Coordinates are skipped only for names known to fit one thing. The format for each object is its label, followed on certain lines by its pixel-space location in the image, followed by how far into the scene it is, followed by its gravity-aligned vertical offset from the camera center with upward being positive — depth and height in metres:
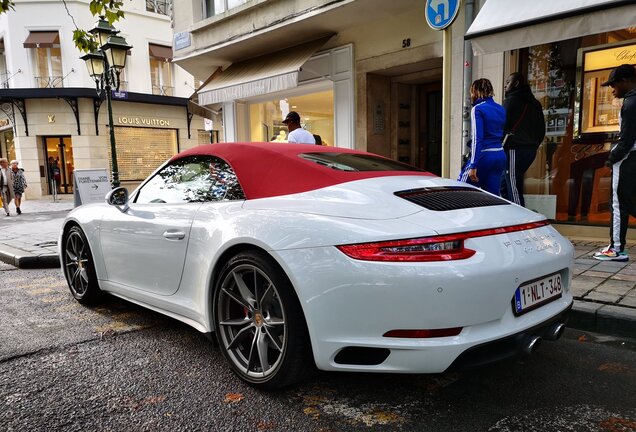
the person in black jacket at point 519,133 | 5.91 +0.22
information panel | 9.66 -0.48
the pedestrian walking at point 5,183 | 14.33 -0.57
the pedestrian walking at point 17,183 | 14.88 -0.60
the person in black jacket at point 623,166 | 4.66 -0.18
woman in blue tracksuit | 4.94 +0.12
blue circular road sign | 4.75 +1.44
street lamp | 9.02 +2.05
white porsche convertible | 2.05 -0.53
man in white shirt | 6.82 +0.36
